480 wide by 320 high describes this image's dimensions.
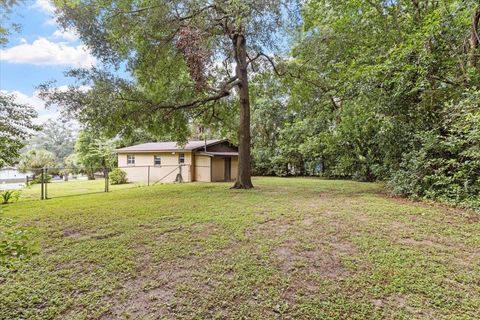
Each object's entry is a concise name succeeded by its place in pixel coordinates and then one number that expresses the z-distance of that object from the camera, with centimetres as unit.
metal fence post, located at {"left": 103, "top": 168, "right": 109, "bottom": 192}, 1092
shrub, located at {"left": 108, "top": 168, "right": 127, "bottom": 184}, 1722
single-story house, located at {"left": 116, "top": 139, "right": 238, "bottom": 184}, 1620
